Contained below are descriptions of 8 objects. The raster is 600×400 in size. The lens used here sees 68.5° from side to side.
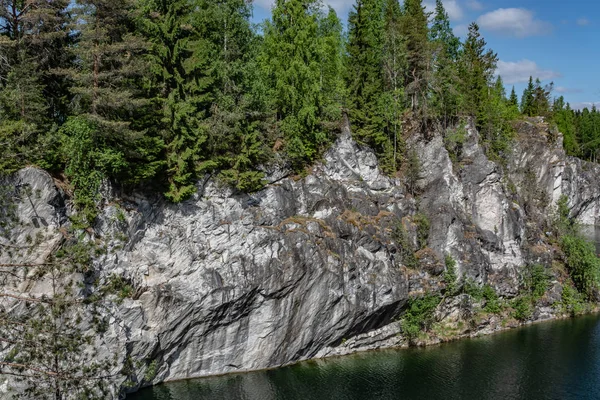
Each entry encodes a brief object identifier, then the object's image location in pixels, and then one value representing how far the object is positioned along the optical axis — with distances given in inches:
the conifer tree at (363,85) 1497.3
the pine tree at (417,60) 1619.1
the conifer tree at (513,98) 2726.4
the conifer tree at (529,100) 2728.8
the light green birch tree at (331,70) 1390.3
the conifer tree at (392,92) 1505.9
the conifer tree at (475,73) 1788.9
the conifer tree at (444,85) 1639.9
